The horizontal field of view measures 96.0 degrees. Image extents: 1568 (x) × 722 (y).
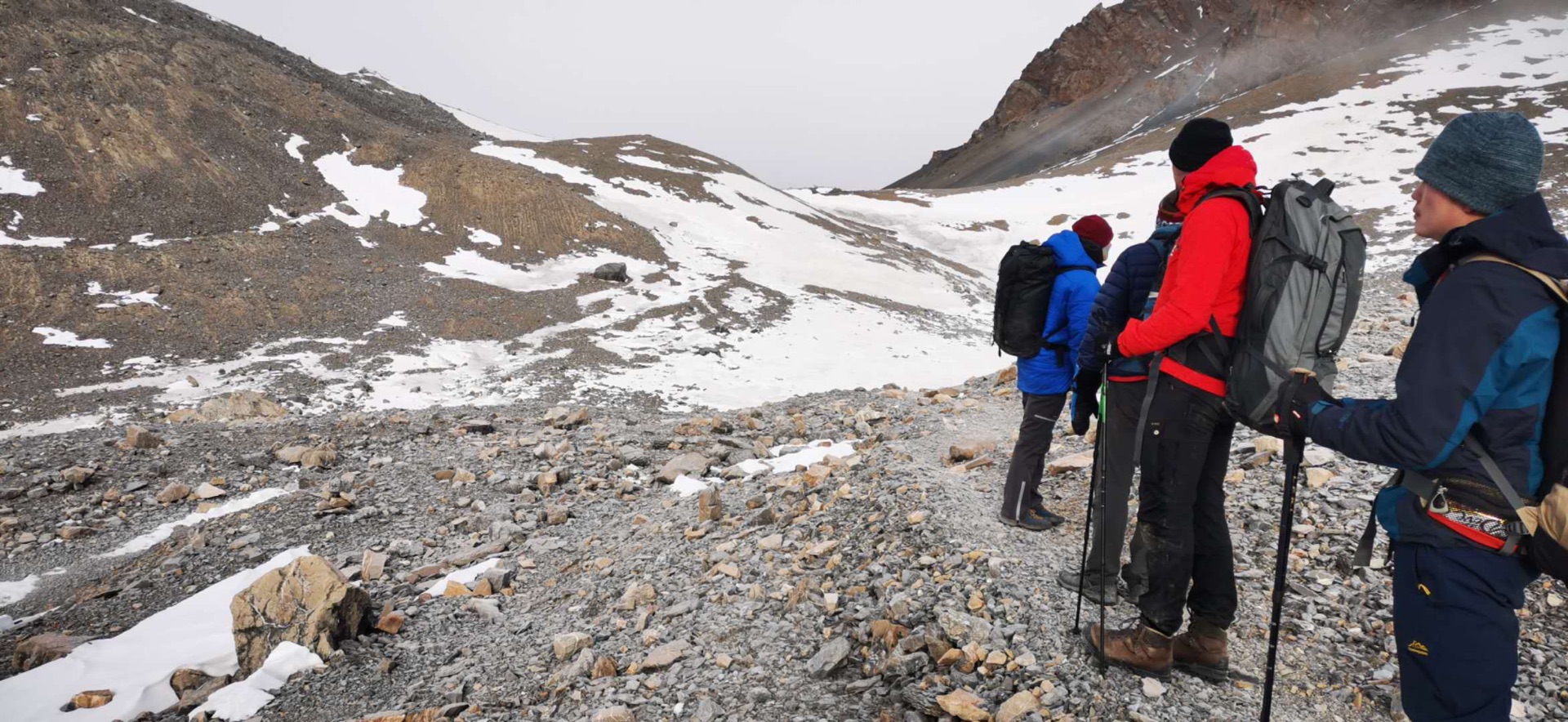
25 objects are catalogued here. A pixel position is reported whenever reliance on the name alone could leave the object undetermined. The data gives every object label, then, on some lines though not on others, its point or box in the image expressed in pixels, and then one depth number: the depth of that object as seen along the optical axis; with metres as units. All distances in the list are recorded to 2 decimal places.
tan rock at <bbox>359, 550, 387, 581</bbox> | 7.16
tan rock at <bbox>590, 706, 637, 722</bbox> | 4.30
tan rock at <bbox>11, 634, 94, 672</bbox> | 5.84
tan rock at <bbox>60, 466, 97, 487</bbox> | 9.84
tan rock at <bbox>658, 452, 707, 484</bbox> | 9.21
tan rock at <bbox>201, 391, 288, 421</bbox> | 14.25
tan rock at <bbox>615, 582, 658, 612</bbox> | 5.81
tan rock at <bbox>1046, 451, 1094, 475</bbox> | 7.34
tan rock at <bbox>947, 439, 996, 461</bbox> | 8.34
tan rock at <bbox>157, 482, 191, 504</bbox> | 9.60
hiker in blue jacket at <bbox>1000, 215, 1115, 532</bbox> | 5.54
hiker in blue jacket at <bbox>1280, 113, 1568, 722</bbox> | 2.32
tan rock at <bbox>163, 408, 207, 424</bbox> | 13.87
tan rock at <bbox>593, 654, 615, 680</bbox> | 4.86
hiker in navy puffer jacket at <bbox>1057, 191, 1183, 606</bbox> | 4.14
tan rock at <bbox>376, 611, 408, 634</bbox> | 6.08
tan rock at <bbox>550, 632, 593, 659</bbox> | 5.22
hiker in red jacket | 3.52
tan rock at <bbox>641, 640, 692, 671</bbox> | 4.83
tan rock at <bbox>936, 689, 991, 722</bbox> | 3.80
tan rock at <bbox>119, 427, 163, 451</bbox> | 11.09
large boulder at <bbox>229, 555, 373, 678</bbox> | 5.59
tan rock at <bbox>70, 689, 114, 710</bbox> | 5.17
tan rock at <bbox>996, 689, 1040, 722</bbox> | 3.75
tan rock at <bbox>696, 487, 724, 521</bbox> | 7.34
